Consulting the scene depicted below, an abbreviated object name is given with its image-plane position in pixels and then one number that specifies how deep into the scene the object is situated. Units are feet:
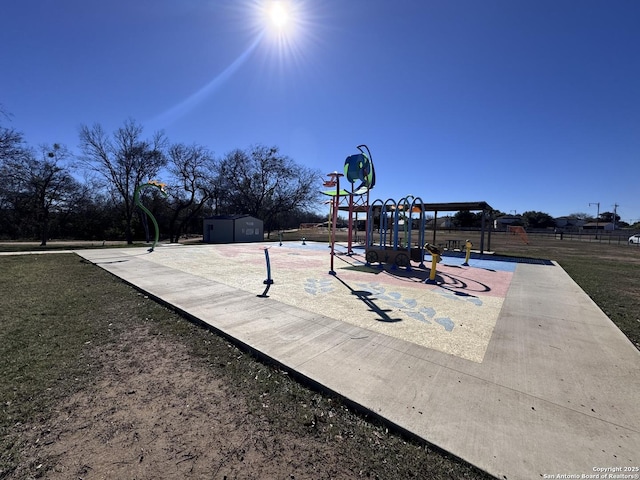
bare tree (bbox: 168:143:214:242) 103.45
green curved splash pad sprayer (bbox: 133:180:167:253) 56.59
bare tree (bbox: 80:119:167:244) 87.45
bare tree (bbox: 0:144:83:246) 63.52
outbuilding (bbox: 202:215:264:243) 89.45
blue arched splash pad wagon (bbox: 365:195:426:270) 37.04
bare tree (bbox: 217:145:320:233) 128.16
